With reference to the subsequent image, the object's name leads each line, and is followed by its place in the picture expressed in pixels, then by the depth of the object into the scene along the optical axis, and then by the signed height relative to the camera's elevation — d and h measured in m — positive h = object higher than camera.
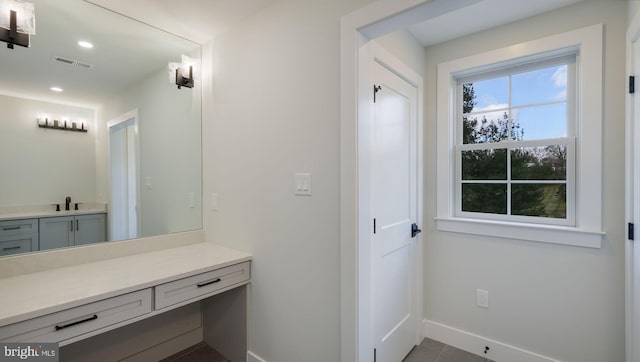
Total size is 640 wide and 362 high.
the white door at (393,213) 1.79 -0.26
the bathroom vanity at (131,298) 1.20 -0.58
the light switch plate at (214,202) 2.22 -0.19
